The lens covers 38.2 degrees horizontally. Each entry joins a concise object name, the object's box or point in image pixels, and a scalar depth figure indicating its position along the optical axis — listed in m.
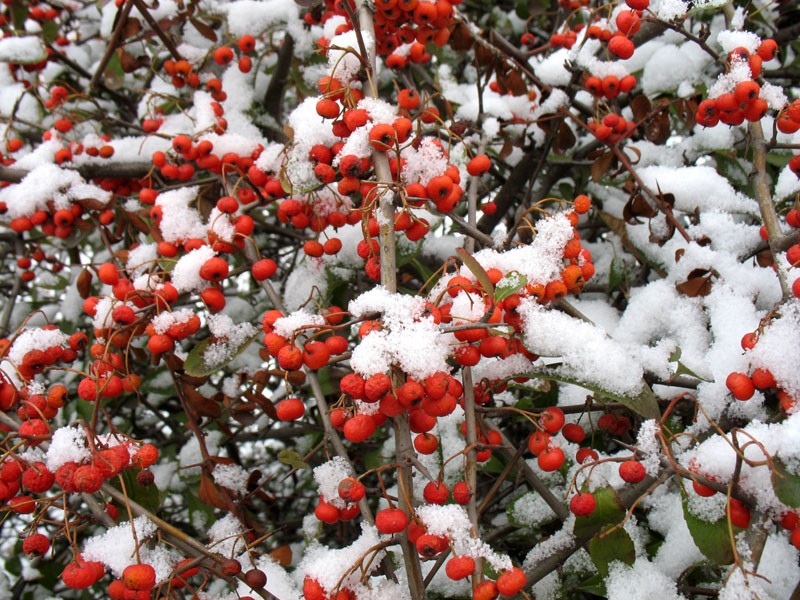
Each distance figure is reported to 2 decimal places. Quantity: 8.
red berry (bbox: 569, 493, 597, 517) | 0.32
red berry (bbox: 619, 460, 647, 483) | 0.31
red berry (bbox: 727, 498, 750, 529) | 0.31
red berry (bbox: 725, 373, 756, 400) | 0.32
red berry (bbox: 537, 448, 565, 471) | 0.33
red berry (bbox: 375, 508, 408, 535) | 0.31
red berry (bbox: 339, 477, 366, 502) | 0.31
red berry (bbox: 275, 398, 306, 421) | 0.34
